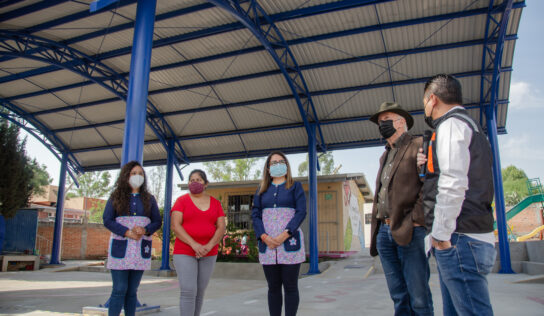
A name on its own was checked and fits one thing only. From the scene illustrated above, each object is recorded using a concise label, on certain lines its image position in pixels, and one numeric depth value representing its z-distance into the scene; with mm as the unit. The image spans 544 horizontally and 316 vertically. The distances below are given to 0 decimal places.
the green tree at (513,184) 53531
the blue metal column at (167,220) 16406
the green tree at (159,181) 36594
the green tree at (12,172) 17906
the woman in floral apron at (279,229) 3572
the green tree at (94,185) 45688
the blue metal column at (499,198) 11680
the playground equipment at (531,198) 18389
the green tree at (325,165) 42031
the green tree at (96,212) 43281
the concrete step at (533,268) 10359
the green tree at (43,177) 40847
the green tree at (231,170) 39781
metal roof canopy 11312
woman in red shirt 3717
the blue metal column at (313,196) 13805
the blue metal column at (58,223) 18625
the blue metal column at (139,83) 6238
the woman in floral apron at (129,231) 3828
